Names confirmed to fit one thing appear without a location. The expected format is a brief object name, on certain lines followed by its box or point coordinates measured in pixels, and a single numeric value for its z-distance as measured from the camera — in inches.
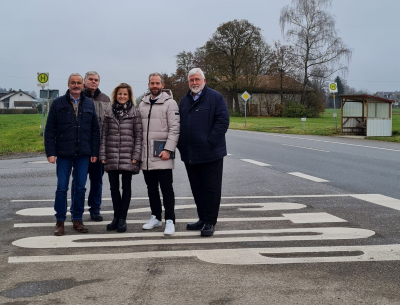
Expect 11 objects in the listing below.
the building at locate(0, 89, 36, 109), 5999.0
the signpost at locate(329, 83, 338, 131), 1145.5
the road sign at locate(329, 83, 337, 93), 1151.0
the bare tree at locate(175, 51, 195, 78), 3996.1
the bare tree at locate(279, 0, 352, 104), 2375.7
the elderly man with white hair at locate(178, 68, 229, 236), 240.5
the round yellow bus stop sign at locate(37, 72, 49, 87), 1010.2
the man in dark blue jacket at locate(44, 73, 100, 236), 248.8
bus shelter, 1059.9
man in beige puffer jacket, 244.5
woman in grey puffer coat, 250.5
